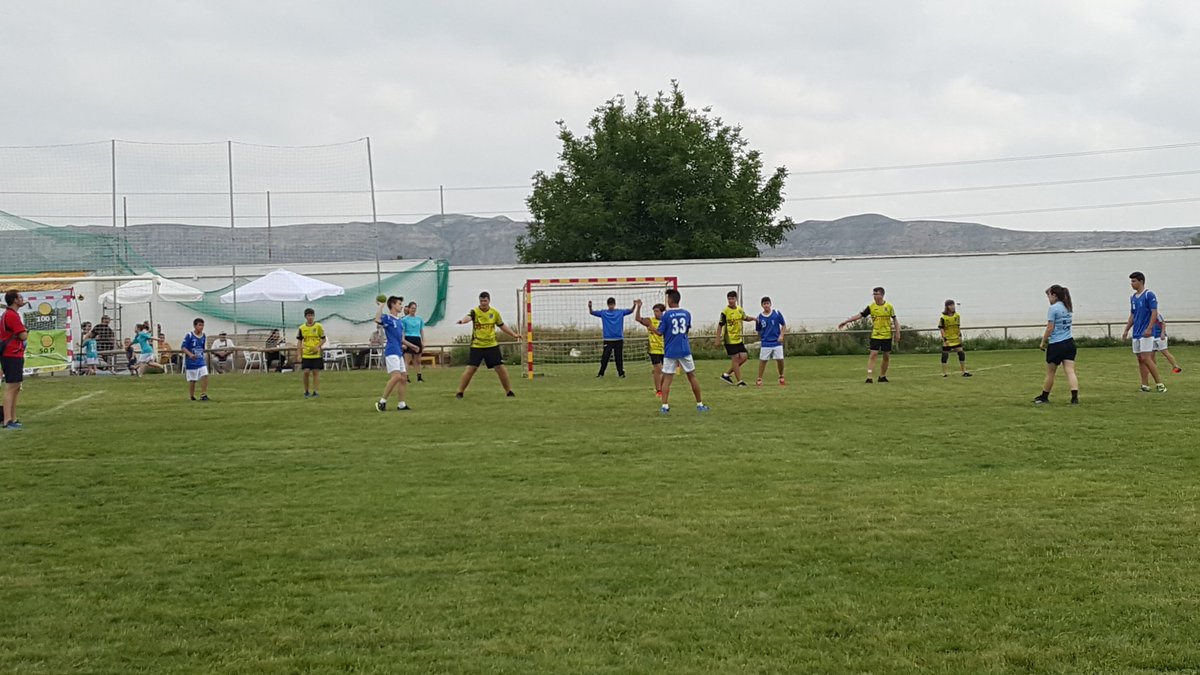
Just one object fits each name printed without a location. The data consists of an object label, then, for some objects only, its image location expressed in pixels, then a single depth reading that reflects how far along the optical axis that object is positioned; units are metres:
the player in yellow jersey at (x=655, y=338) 19.25
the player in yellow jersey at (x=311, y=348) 20.77
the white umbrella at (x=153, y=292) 28.80
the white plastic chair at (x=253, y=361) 31.36
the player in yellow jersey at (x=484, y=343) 18.53
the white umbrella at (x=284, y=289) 27.97
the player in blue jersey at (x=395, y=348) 16.66
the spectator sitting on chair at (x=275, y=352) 30.38
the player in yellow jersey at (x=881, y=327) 20.72
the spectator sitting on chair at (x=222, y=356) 30.84
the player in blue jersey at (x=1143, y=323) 16.06
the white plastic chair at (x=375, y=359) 31.76
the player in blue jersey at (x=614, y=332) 24.31
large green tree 50.69
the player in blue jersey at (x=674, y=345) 15.22
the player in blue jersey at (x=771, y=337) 20.98
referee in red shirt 14.73
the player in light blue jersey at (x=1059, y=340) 15.09
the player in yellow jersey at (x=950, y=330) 23.08
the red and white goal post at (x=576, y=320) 31.41
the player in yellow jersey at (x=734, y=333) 20.83
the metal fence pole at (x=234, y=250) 32.12
